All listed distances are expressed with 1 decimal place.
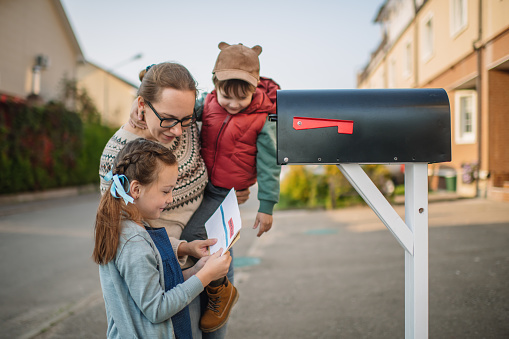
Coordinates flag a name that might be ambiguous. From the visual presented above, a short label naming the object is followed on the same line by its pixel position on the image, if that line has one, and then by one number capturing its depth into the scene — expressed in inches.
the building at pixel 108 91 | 1063.6
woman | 76.9
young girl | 67.4
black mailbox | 74.9
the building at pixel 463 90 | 367.6
